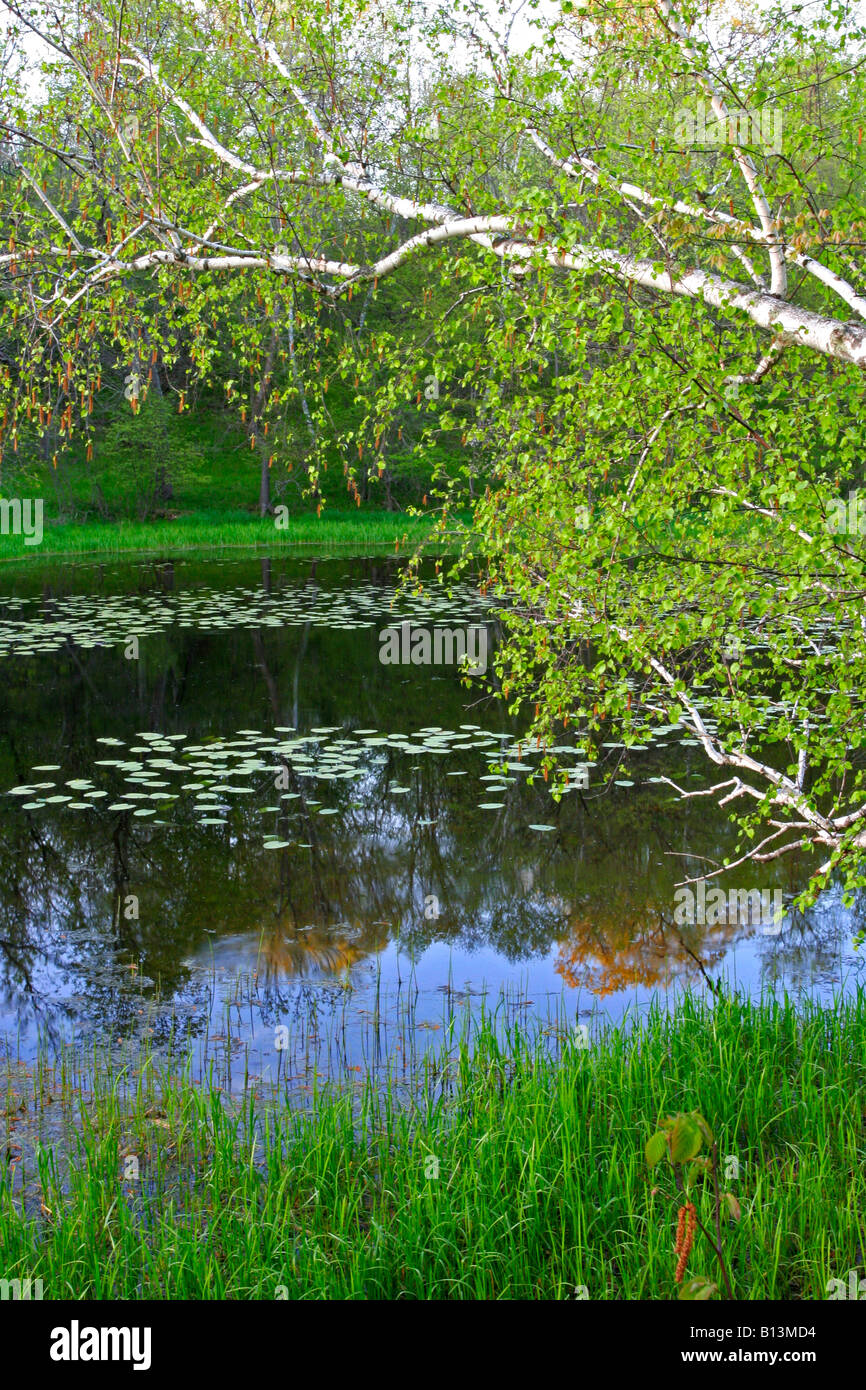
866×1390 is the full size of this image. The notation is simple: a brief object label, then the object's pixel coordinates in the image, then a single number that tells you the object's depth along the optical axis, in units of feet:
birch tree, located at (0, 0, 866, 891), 13.97
